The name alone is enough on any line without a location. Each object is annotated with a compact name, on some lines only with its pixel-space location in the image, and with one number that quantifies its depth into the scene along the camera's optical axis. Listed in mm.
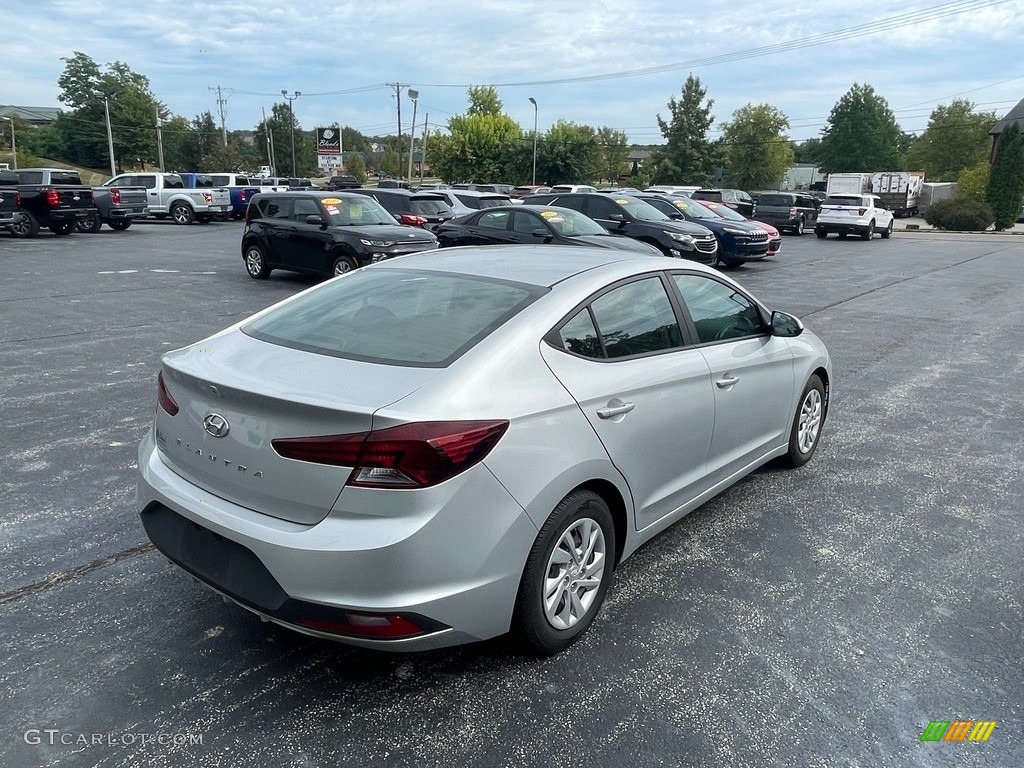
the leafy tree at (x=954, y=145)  87562
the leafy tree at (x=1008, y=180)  39000
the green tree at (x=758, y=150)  88938
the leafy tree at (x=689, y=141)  69250
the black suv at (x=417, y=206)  18156
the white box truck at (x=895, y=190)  49906
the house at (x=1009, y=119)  58341
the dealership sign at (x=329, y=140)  57688
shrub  38469
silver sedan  2426
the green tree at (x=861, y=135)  91812
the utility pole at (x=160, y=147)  69794
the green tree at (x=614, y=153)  103000
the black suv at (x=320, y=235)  12656
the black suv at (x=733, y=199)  29422
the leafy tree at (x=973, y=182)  46869
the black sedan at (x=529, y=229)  13703
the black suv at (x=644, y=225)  15492
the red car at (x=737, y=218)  18812
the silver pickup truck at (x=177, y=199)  28781
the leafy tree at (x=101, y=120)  75875
